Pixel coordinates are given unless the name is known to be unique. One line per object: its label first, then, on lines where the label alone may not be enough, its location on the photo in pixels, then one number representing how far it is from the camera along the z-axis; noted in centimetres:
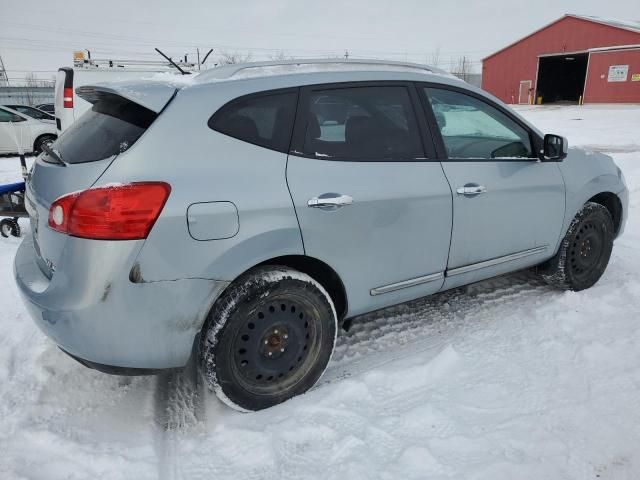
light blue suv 215
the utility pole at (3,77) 4716
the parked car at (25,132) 1207
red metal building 2980
